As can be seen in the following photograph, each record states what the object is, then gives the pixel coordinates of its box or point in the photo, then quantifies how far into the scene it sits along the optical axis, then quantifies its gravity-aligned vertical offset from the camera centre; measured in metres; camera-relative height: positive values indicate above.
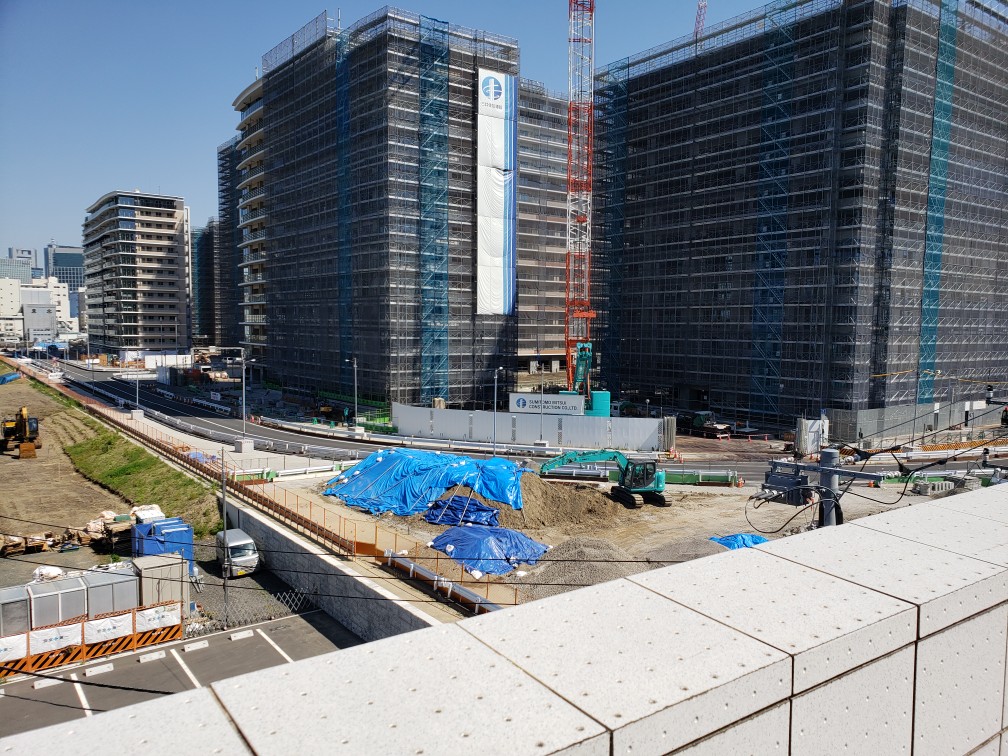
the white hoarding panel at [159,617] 22.38 -9.42
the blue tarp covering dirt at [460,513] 31.95 -8.53
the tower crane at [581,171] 71.06 +16.37
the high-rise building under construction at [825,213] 56.12 +10.29
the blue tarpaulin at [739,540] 25.72 -7.79
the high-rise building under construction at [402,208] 64.12 +11.34
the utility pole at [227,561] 26.40 -9.02
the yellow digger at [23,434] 53.50 -8.87
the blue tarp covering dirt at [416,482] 33.47 -7.67
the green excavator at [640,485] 36.00 -8.14
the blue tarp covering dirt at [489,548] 25.70 -8.44
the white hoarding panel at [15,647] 20.67 -9.58
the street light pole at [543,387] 55.69 -6.13
